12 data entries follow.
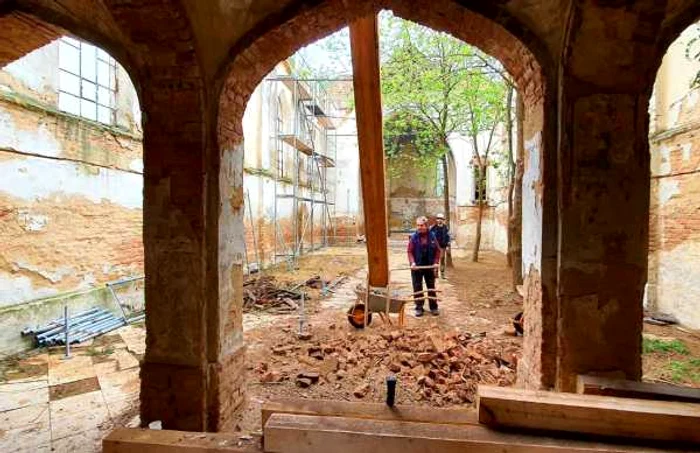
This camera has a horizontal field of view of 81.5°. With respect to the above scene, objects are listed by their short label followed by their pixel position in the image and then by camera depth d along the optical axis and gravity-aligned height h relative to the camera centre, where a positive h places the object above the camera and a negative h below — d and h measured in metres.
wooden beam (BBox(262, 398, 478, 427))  2.00 -0.96
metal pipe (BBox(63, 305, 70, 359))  5.24 -1.54
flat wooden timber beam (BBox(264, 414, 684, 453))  1.76 -0.96
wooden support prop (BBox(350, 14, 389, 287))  4.93 +1.18
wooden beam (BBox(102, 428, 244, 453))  1.94 -1.08
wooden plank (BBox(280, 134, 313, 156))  14.02 +2.97
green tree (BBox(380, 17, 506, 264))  11.48 +4.23
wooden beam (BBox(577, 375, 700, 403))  2.23 -0.98
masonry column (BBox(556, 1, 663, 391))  2.87 +0.14
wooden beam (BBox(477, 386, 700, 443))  1.82 -0.87
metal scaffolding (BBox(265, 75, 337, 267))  14.20 +2.81
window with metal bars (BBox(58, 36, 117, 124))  6.34 +2.35
